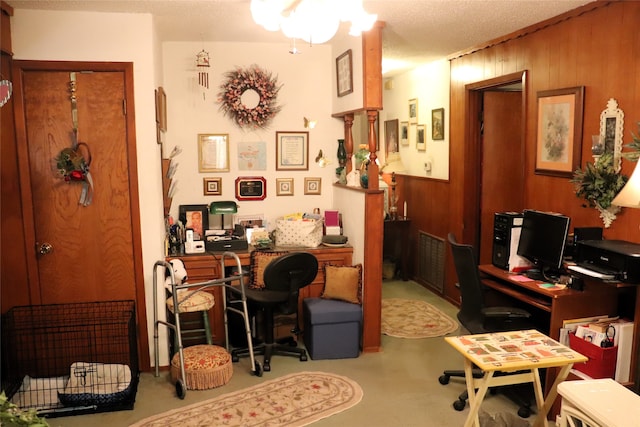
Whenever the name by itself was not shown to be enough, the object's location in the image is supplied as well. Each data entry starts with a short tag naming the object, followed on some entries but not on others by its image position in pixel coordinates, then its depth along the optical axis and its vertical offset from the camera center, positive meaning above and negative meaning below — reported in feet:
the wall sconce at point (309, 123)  15.49 +1.01
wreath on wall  15.14 +1.83
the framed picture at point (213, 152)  15.28 +0.22
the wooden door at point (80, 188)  11.78 -0.58
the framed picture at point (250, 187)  15.55 -0.81
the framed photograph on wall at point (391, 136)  22.65 +0.90
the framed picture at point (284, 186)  15.81 -0.82
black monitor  10.87 -1.76
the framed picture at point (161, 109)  12.62 +1.28
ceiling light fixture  7.20 +1.99
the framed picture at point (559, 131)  12.08 +0.56
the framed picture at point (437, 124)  18.51 +1.14
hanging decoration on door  11.71 -0.01
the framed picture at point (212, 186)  15.39 -0.75
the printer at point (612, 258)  9.19 -1.85
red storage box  9.82 -3.74
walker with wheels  11.39 -3.30
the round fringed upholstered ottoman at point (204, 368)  11.73 -4.56
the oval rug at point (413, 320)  15.28 -4.93
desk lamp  14.93 -1.34
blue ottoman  13.25 -4.25
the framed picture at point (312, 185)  15.98 -0.80
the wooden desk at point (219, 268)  13.71 -2.80
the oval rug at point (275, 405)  10.42 -5.03
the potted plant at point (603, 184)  10.81 -0.61
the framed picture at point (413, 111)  20.59 +1.77
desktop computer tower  11.87 -1.81
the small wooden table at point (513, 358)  7.93 -3.03
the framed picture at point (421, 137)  19.89 +0.72
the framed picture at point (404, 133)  21.48 +0.97
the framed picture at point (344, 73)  13.80 +2.24
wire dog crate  11.03 -4.39
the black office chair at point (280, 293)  12.05 -3.19
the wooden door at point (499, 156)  16.90 -0.02
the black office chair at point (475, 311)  10.68 -3.13
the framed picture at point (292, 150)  15.70 +0.25
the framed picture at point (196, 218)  14.82 -1.60
